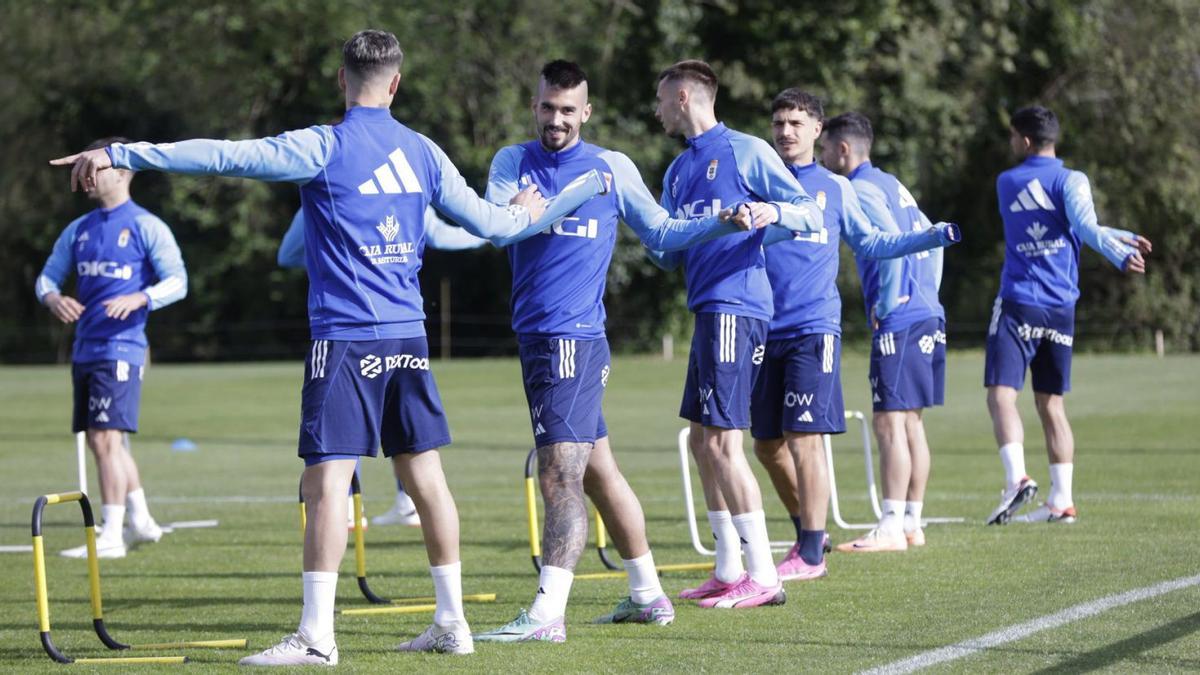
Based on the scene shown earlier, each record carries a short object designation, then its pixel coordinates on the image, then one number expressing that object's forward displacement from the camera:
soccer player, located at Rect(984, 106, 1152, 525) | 22.50
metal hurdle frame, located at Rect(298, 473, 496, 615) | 16.75
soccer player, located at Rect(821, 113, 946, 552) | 20.48
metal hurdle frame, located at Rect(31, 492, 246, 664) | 13.57
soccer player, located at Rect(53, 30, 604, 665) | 12.87
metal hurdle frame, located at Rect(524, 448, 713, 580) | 17.70
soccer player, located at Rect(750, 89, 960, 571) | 17.69
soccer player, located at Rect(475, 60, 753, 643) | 14.27
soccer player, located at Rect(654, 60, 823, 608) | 15.87
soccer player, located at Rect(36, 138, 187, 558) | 22.37
